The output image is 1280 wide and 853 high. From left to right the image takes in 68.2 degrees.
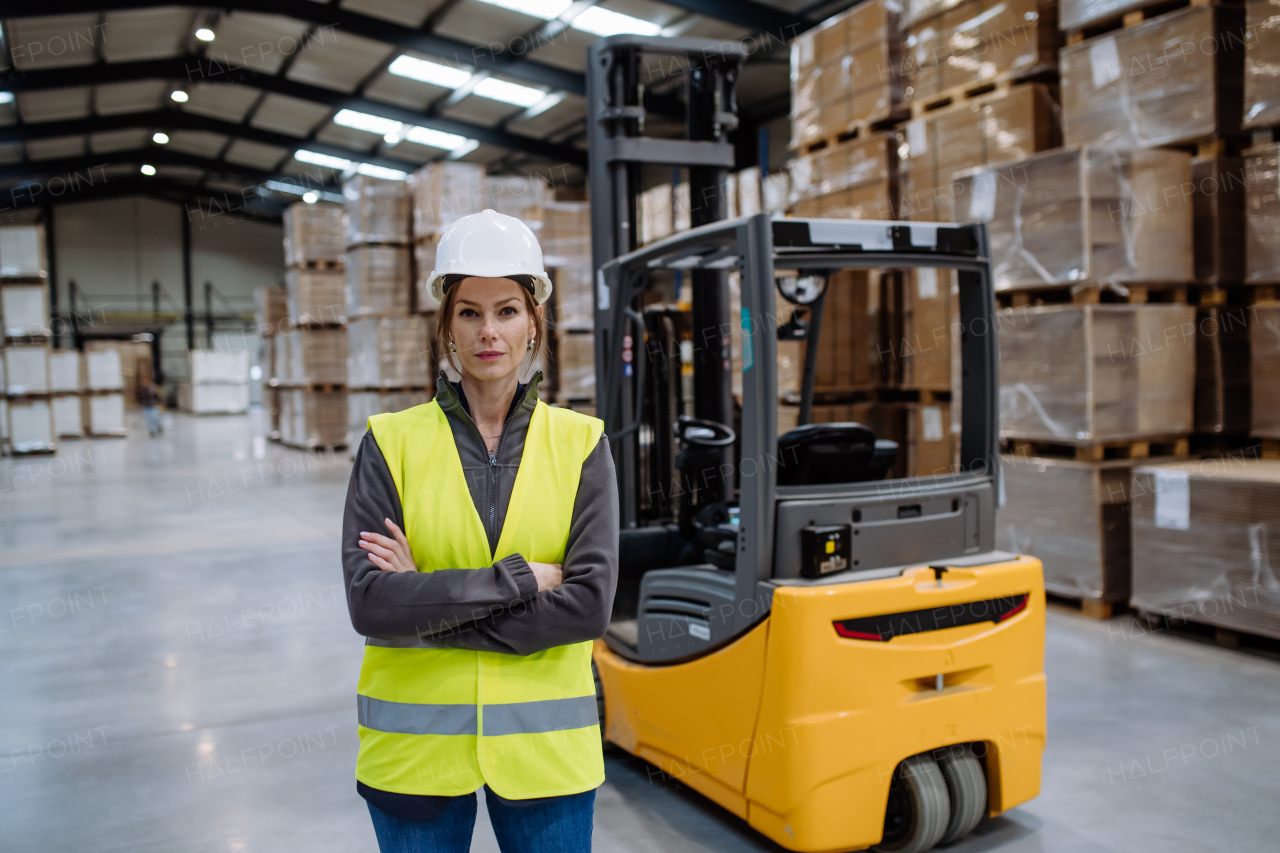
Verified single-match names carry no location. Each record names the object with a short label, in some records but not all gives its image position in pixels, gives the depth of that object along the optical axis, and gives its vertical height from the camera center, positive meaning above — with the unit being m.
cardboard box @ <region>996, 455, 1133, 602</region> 4.90 -0.77
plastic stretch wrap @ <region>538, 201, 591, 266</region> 10.60 +1.78
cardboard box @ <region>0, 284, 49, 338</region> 14.62 +1.56
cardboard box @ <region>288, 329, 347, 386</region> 14.52 +0.65
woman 1.36 -0.27
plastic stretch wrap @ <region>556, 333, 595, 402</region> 10.25 +0.26
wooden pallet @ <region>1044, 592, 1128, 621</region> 4.96 -1.26
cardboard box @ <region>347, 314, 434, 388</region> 11.83 +0.56
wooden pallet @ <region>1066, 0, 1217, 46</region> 4.86 +1.89
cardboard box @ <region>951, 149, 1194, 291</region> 4.79 +0.82
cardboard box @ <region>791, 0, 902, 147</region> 6.26 +2.15
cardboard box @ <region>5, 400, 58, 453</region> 15.23 -0.28
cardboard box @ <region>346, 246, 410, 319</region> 12.07 +1.52
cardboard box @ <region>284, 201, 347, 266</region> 14.19 +2.53
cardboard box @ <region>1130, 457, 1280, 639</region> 4.24 -0.81
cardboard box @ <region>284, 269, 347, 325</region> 14.39 +1.60
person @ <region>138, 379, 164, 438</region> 19.75 +0.04
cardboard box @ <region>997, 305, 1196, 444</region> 4.81 +0.02
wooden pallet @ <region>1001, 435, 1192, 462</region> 4.94 -0.40
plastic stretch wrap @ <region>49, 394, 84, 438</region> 19.38 -0.19
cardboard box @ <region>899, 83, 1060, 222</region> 5.43 +1.44
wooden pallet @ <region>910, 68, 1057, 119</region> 5.52 +1.76
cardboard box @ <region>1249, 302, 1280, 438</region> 4.62 +0.01
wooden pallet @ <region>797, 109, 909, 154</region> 6.38 +1.76
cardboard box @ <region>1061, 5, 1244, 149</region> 4.70 +1.52
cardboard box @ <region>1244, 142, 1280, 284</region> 4.56 +0.77
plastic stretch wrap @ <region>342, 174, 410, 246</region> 11.97 +2.38
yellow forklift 2.40 -0.64
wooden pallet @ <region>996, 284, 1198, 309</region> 4.88 +0.43
